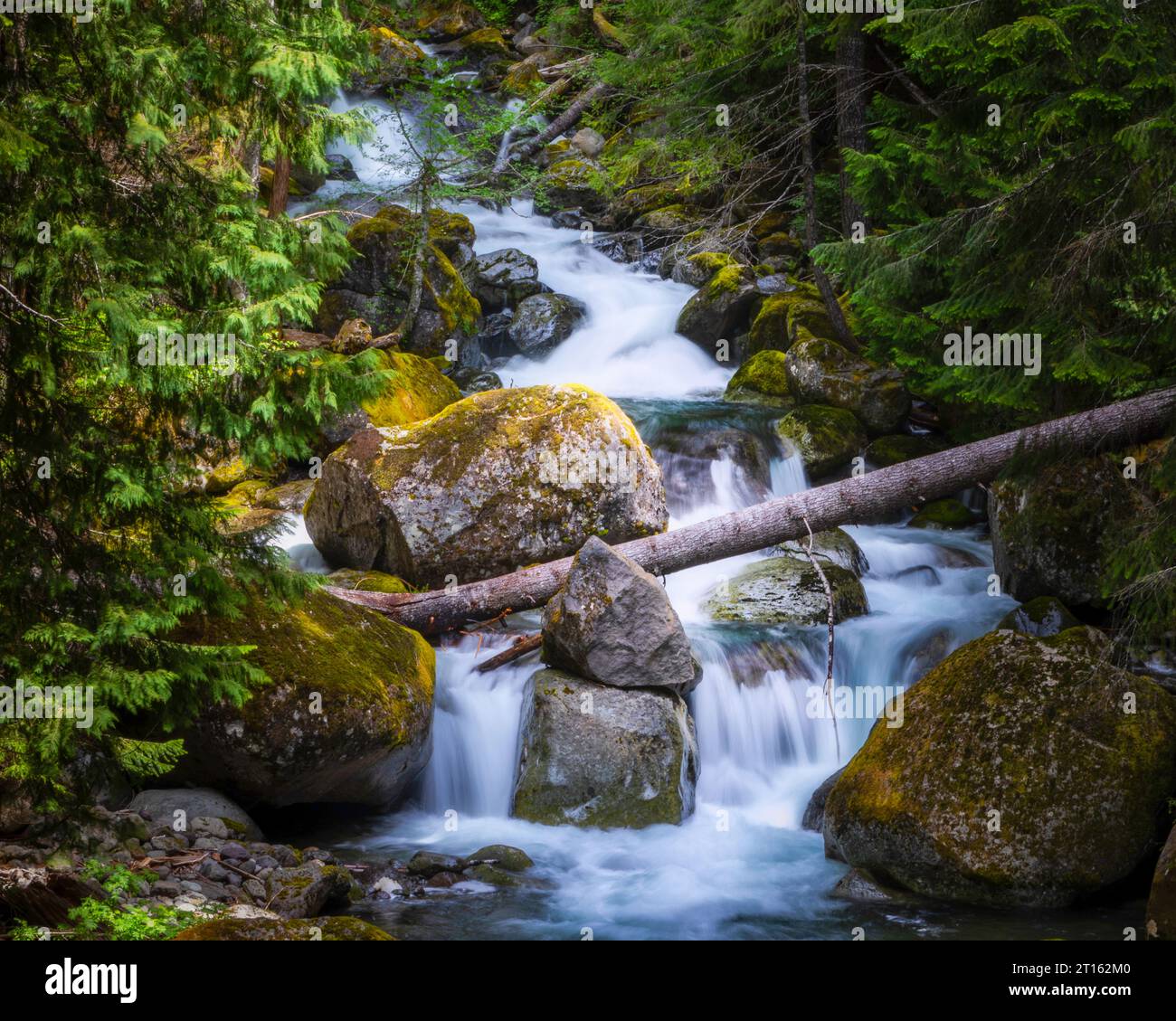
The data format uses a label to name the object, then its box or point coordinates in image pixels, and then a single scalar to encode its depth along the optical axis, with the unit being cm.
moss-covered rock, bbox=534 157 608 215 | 2202
